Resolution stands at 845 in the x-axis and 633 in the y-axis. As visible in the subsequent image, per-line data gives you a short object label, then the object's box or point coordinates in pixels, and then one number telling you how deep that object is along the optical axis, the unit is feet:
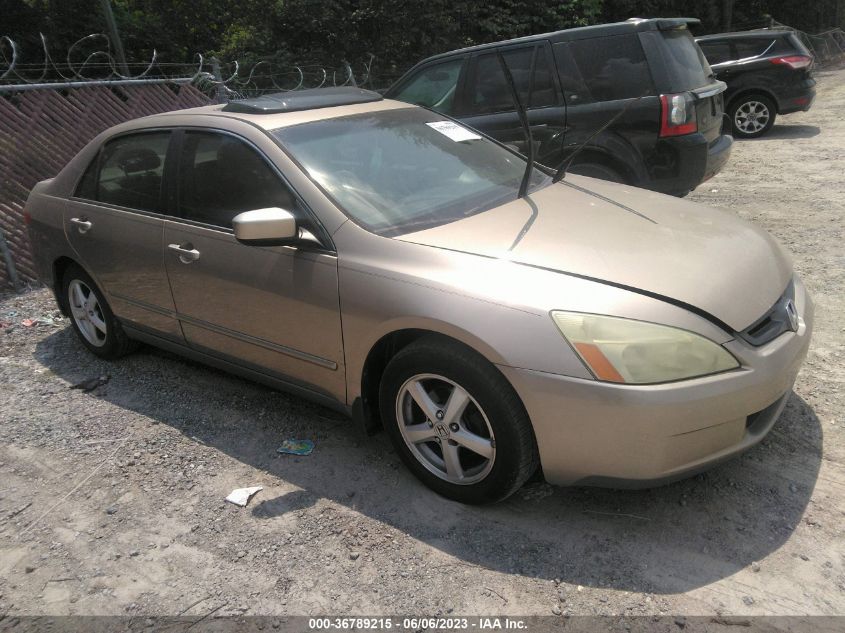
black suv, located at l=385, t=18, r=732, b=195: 18.12
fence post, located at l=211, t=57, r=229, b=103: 29.84
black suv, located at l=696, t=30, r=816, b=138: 34.88
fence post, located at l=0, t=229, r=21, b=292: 19.88
